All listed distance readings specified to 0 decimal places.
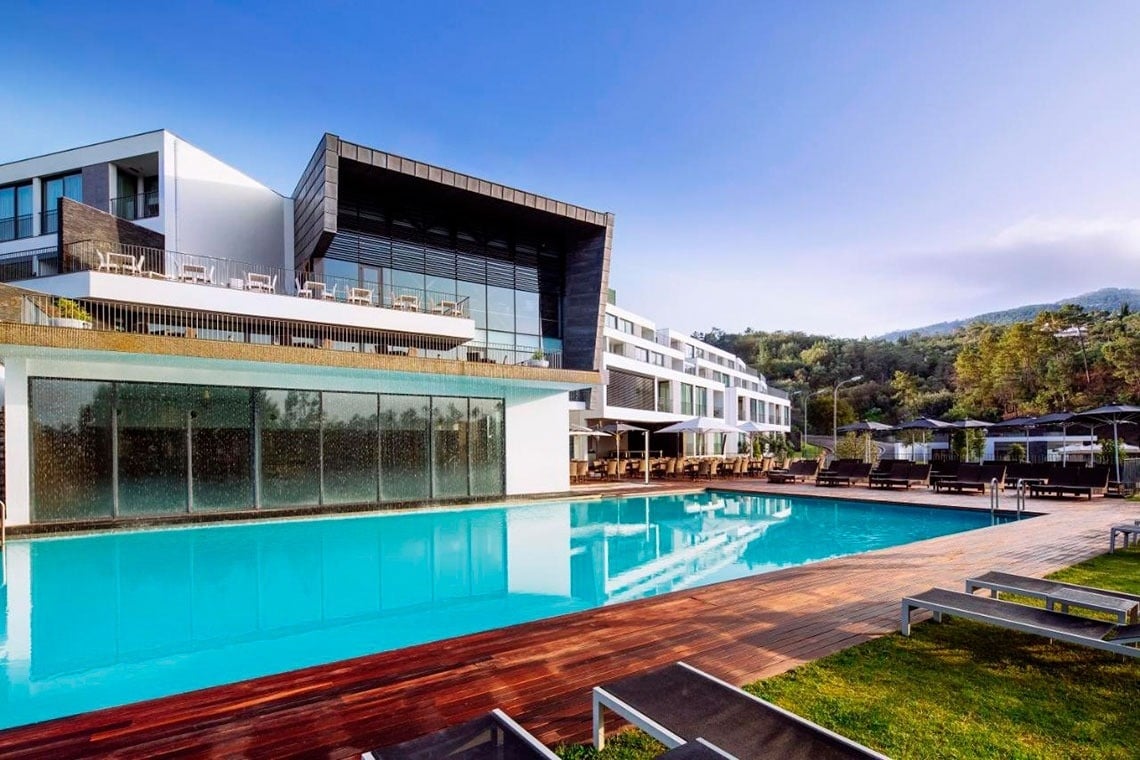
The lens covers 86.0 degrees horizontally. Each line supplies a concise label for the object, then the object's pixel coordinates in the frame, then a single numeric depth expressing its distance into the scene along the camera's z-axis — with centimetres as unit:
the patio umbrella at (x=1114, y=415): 1498
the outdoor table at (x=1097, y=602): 427
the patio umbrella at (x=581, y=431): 2052
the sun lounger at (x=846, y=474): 1809
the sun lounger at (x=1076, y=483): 1426
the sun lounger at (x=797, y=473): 1936
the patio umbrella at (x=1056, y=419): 1666
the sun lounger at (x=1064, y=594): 436
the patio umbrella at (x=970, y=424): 1962
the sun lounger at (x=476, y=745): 229
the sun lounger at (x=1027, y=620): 369
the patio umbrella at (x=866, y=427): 2088
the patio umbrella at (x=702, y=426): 2219
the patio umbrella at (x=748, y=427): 2336
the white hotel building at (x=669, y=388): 2739
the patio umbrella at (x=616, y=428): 2134
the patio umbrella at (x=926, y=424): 1981
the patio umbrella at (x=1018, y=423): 1808
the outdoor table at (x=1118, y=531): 772
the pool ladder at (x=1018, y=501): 1230
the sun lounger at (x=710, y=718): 236
